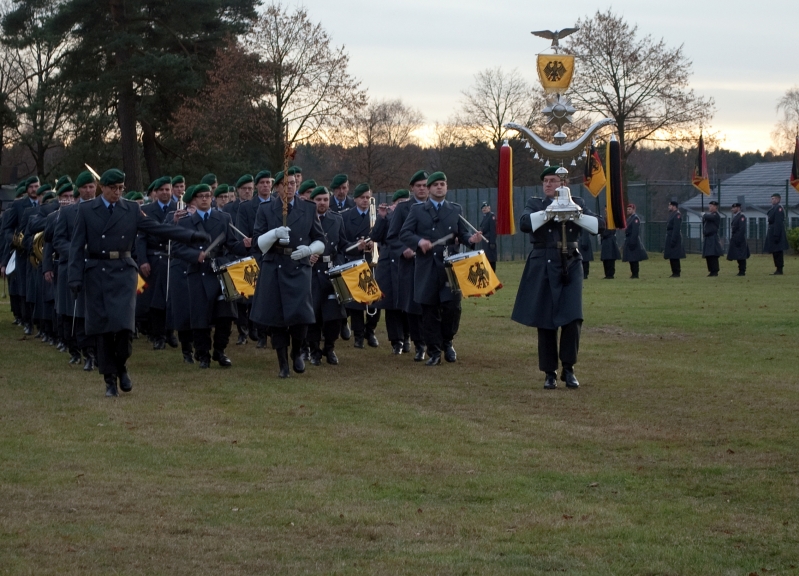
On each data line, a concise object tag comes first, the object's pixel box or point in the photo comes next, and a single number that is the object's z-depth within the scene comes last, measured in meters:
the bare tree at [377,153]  51.50
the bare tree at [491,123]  59.03
